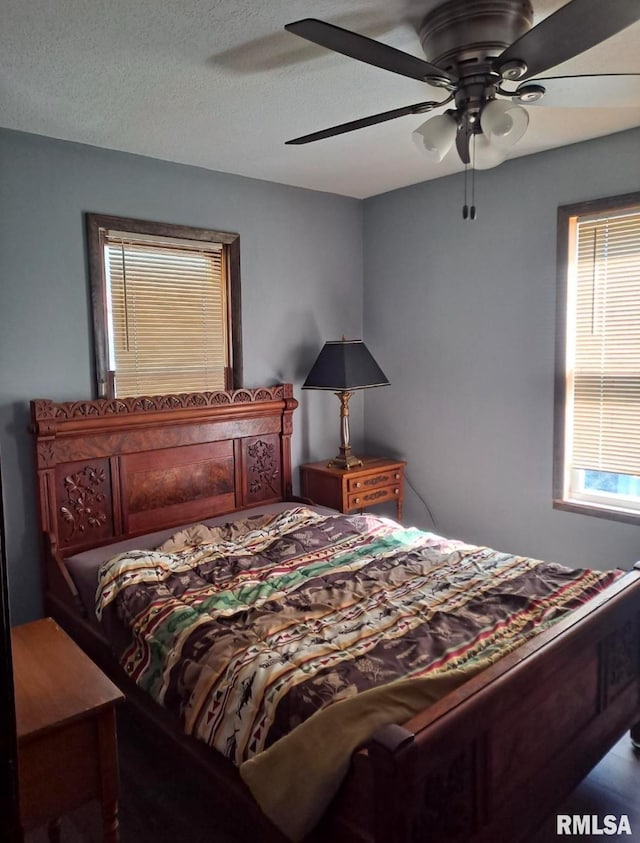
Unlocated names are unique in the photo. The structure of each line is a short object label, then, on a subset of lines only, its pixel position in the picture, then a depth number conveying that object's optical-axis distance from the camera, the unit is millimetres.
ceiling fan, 1418
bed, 1352
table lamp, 3520
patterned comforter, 1661
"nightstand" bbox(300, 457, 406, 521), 3562
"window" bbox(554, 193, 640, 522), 2951
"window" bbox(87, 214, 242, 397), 2977
